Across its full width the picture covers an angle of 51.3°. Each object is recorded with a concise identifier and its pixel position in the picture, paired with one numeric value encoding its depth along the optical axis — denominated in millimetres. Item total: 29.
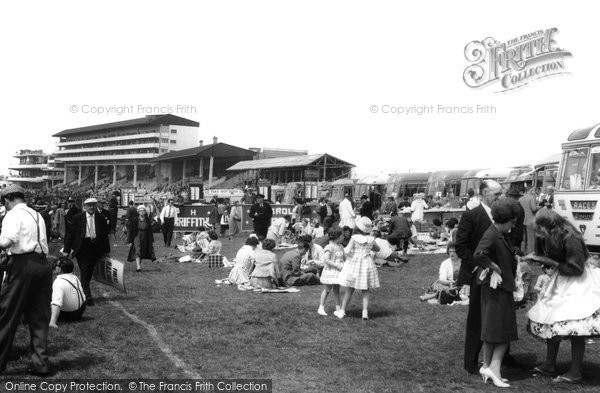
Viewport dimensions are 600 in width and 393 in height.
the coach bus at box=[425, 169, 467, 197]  36812
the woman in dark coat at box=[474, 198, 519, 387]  6039
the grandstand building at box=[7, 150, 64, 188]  149625
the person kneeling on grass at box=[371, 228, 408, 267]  15953
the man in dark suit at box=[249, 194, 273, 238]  18391
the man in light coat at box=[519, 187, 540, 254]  14255
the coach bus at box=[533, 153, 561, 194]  25566
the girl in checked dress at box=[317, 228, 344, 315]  9969
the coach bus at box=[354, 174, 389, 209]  44188
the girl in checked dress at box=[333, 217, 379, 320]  9570
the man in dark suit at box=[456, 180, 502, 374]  6484
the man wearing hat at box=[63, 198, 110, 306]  10547
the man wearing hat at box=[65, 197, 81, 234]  17130
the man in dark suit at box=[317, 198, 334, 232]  25066
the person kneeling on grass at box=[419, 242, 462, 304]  10820
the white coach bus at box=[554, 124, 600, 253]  15445
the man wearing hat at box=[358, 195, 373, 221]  19334
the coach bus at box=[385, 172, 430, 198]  41188
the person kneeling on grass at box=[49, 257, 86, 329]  8562
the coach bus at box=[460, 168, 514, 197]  34531
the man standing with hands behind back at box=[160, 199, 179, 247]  23402
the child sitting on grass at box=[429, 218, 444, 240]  21062
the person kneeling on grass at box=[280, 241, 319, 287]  13307
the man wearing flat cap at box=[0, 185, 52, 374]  6113
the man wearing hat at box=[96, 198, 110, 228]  11964
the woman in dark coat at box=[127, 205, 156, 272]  16078
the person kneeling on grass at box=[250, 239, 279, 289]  12672
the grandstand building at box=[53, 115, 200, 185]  108875
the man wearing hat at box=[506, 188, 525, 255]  9000
